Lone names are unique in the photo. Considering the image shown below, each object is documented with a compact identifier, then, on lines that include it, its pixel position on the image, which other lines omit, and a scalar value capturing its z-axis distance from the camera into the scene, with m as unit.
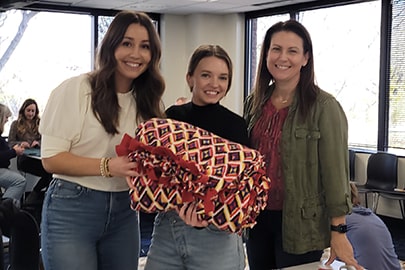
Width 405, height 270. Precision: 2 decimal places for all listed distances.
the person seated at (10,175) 5.79
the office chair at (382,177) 5.79
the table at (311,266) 1.85
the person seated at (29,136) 6.17
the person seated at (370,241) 2.54
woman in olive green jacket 1.89
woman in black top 1.58
